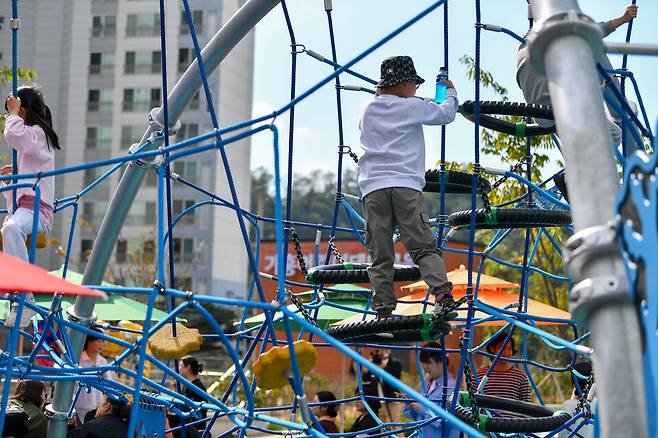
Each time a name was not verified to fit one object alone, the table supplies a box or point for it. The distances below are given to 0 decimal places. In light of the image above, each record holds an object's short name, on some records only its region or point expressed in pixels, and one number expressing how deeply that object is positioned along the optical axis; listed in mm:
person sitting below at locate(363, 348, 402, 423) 9797
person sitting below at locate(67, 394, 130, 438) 5672
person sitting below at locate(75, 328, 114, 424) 7291
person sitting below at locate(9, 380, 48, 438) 6195
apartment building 43469
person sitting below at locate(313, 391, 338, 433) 7234
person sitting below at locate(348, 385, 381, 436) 7965
